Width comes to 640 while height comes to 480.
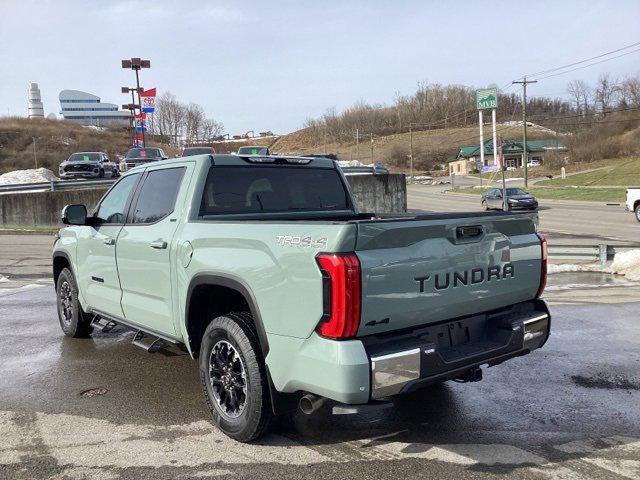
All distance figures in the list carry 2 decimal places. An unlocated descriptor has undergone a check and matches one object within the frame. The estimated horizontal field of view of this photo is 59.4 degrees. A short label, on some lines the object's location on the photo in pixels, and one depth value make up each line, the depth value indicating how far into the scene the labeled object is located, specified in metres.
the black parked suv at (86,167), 28.64
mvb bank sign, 77.81
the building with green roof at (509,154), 108.00
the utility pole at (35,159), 60.38
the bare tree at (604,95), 108.75
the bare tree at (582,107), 115.87
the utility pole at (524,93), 60.84
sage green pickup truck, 2.97
